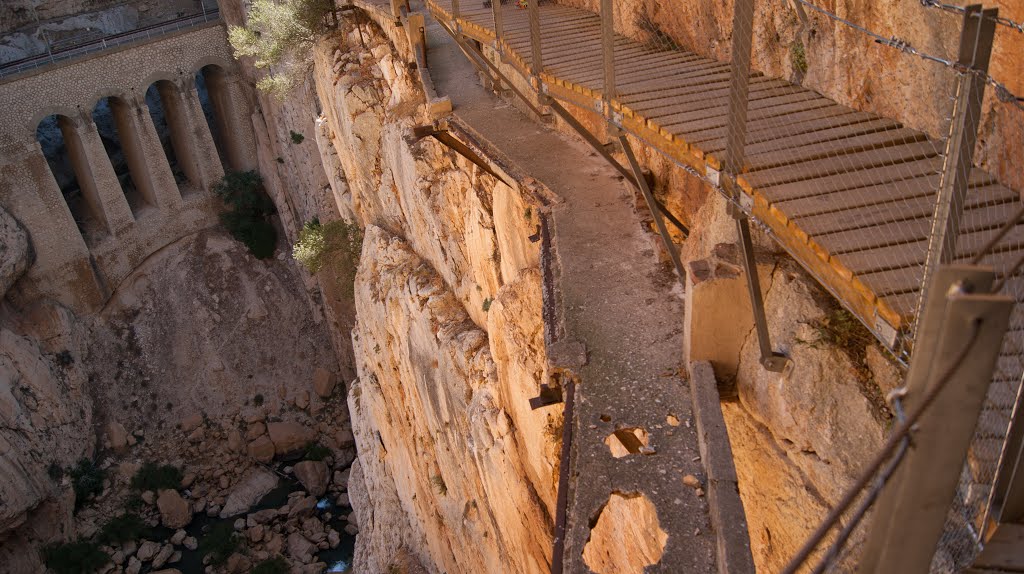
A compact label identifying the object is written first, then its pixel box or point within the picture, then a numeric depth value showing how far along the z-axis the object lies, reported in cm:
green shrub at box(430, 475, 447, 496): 1209
